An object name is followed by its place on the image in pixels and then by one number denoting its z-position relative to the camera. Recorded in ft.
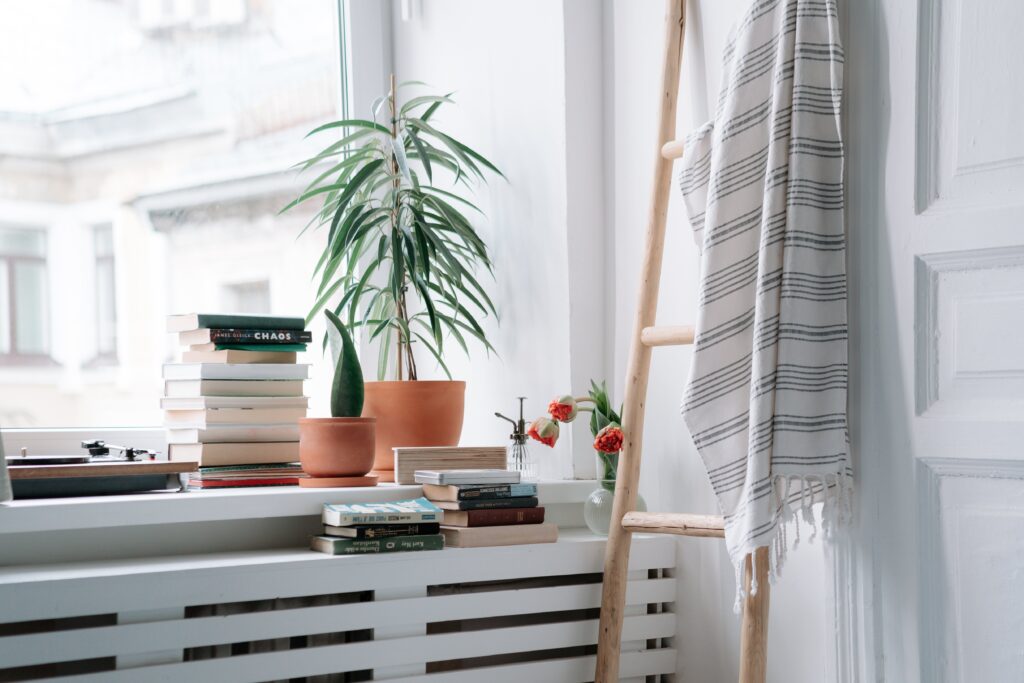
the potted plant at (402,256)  7.44
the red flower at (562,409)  6.69
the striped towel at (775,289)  5.22
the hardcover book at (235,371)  6.97
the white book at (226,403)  6.92
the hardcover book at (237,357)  7.08
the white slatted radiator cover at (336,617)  5.20
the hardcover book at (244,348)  7.10
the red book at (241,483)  6.73
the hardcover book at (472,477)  6.25
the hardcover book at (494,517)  6.23
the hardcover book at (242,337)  7.09
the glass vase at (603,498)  6.77
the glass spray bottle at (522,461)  7.21
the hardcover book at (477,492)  6.23
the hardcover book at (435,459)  6.77
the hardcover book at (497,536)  6.18
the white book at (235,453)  6.83
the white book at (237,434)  6.87
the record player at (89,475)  6.02
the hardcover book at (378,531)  5.88
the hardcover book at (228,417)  6.90
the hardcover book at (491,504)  6.23
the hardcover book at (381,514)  5.86
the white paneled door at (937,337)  4.75
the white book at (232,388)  6.97
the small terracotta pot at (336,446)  6.63
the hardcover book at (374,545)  5.85
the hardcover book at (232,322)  7.08
